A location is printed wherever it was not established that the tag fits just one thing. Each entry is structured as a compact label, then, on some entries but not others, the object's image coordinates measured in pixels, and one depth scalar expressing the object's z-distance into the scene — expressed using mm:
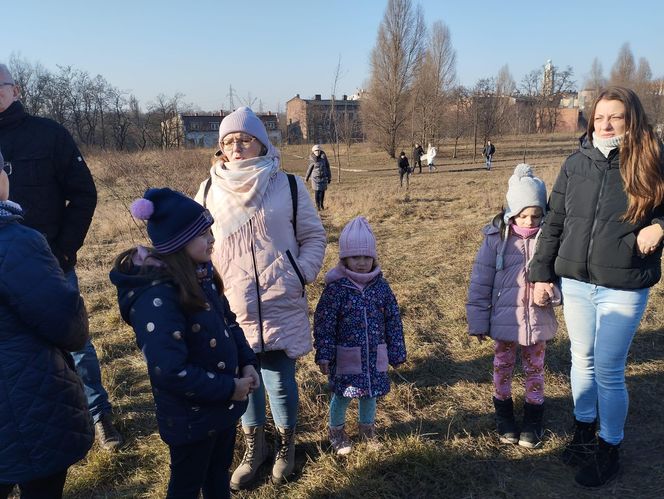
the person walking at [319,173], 12320
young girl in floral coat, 2600
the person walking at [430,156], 26575
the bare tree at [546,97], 44531
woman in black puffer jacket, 2246
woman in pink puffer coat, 2389
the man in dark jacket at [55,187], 2641
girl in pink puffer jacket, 2768
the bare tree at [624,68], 46803
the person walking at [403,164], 17359
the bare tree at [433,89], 37750
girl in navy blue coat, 1669
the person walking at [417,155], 25609
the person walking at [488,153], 26267
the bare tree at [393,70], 37531
